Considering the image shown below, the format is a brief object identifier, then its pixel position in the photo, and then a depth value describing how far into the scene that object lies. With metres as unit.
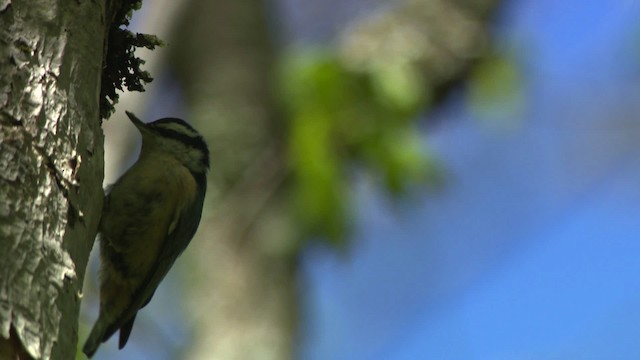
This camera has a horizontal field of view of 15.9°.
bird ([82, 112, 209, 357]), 6.75
